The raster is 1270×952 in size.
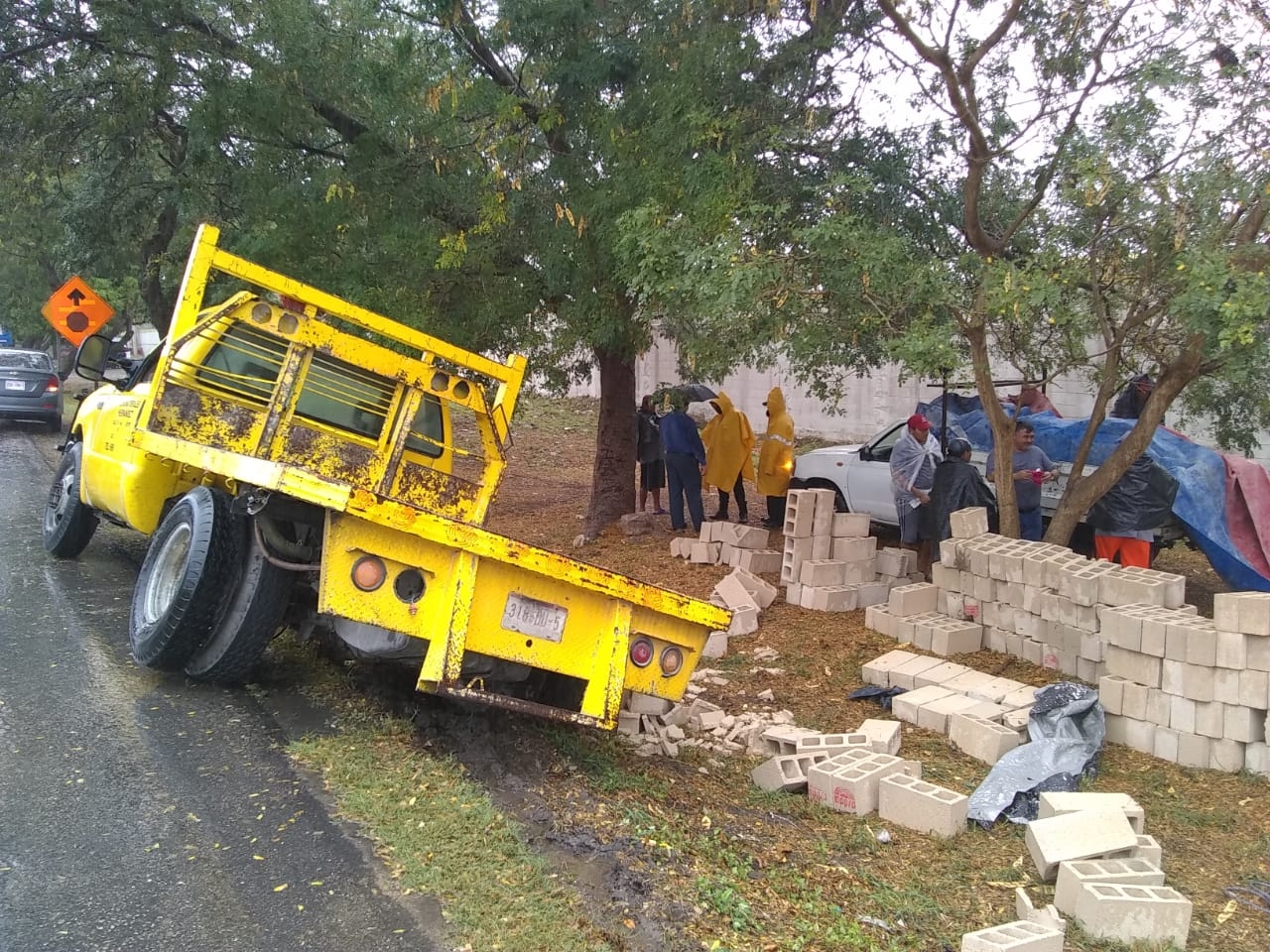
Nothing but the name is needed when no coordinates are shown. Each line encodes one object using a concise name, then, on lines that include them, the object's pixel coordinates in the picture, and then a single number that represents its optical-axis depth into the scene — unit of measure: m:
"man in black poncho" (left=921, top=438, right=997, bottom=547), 9.15
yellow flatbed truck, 4.44
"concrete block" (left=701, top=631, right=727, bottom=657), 7.72
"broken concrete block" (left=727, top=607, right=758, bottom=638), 8.22
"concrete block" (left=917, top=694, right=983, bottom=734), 6.24
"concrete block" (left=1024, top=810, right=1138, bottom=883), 4.22
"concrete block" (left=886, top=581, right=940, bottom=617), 8.19
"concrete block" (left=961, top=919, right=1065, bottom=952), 3.41
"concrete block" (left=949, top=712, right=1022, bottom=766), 5.79
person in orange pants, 8.66
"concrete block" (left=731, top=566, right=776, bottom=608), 8.80
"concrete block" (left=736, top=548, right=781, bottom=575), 9.79
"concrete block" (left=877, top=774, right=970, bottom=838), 4.71
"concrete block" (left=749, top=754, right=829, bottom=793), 5.22
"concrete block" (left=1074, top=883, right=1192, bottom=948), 3.76
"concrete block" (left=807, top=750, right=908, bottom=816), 4.98
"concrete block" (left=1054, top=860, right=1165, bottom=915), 3.98
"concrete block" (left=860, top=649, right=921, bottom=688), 7.06
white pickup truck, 11.19
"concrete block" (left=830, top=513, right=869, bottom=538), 8.95
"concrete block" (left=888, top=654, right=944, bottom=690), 6.96
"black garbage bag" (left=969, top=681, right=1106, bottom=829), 5.04
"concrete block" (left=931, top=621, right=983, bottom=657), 7.54
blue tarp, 8.90
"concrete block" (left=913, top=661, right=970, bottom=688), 6.89
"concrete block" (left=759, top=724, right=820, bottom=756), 5.70
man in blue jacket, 11.41
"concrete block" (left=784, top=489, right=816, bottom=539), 8.88
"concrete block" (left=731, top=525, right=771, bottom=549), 9.97
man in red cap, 9.38
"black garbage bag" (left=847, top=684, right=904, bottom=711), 6.86
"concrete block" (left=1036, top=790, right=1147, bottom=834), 4.54
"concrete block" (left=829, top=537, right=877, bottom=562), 9.02
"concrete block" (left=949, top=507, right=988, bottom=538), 8.14
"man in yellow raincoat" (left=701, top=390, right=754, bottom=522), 11.96
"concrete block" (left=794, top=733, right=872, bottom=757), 5.46
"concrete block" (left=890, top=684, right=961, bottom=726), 6.46
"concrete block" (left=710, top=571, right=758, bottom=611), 8.46
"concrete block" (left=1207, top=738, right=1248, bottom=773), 5.55
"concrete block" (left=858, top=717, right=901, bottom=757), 5.57
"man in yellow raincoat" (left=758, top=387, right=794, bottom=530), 11.75
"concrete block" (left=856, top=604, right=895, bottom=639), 8.13
